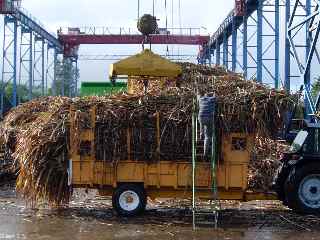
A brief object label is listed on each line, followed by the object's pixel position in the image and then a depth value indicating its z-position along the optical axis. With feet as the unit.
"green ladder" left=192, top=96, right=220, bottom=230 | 37.49
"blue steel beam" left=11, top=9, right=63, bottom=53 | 156.15
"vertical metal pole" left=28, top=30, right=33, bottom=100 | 168.35
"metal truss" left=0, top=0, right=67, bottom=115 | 154.30
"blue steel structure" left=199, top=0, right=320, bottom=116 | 51.24
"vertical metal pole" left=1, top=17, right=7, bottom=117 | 154.13
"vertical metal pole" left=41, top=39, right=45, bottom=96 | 190.60
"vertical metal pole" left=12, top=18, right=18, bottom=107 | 154.74
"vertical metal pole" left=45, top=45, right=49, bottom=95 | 198.51
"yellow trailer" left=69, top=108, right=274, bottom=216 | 38.93
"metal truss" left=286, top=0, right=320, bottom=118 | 46.42
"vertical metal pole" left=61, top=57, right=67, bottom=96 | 209.23
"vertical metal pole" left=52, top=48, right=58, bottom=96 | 204.25
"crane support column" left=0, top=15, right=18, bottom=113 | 154.69
